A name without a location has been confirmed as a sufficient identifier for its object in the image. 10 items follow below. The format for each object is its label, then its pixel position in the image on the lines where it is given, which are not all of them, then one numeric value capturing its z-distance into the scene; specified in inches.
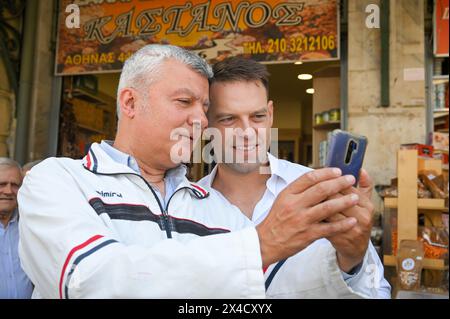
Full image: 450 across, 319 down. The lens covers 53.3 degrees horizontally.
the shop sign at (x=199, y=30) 134.3
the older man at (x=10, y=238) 79.4
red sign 128.3
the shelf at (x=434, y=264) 105.0
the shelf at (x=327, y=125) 146.1
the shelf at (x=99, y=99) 168.5
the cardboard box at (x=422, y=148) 114.1
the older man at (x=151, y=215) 30.8
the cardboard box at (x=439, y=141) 125.0
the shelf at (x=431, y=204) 107.3
